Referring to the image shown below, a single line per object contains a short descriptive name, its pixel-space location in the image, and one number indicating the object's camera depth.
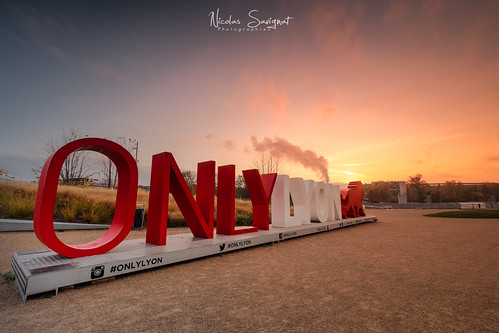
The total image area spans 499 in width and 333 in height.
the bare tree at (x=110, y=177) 21.89
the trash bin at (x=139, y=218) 11.10
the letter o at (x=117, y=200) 3.70
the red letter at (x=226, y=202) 6.60
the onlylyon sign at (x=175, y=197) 3.80
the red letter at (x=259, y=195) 7.60
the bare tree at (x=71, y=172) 19.14
